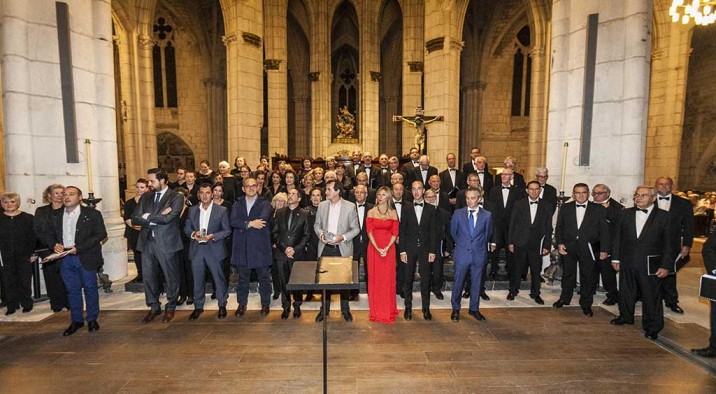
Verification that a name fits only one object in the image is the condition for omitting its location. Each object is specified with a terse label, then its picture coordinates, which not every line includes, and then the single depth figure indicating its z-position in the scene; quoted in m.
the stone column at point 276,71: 14.96
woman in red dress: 4.77
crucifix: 11.90
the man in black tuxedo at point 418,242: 5.06
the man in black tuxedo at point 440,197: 6.10
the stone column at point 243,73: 11.85
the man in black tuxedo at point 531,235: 5.57
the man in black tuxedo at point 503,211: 6.20
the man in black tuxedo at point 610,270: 5.44
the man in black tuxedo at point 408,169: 7.60
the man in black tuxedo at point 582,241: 5.19
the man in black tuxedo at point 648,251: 4.34
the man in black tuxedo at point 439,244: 5.41
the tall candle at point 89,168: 5.69
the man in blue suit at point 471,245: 4.87
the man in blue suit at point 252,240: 5.04
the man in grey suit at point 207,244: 4.98
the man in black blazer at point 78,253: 4.54
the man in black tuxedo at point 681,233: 5.28
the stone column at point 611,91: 6.02
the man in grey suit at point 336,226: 4.89
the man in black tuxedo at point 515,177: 6.70
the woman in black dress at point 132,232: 6.02
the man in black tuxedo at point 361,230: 5.20
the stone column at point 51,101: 5.78
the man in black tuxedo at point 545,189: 6.36
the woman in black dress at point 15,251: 5.05
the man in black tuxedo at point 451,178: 7.52
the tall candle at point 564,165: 5.87
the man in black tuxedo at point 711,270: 3.80
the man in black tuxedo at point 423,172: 7.38
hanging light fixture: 8.63
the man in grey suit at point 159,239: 4.82
